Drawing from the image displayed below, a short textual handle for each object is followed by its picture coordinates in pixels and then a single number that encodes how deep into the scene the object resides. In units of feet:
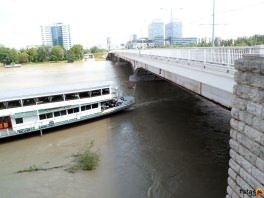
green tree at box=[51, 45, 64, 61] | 436.35
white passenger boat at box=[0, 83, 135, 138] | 68.59
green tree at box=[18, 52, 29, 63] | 418.51
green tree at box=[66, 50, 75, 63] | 416.87
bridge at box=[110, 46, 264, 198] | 22.21
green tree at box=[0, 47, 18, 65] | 408.87
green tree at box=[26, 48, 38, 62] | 431.84
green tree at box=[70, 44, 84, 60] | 450.87
